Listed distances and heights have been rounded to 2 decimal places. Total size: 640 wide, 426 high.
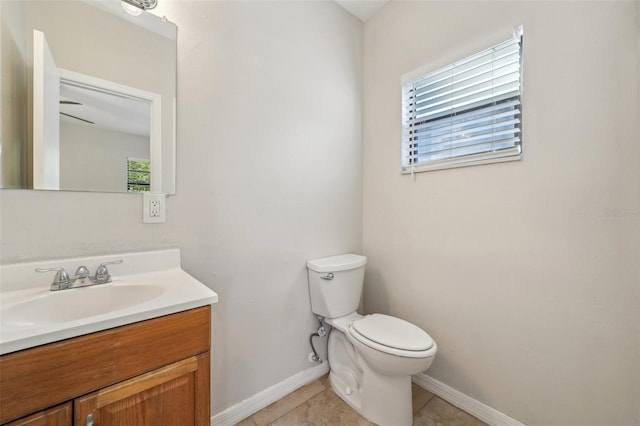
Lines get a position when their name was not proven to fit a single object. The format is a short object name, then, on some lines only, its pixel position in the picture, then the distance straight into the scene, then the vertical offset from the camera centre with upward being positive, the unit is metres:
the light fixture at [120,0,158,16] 1.06 +0.86
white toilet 1.23 -0.66
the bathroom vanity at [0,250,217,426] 0.57 -0.36
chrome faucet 0.88 -0.23
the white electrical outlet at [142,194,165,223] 1.09 +0.03
